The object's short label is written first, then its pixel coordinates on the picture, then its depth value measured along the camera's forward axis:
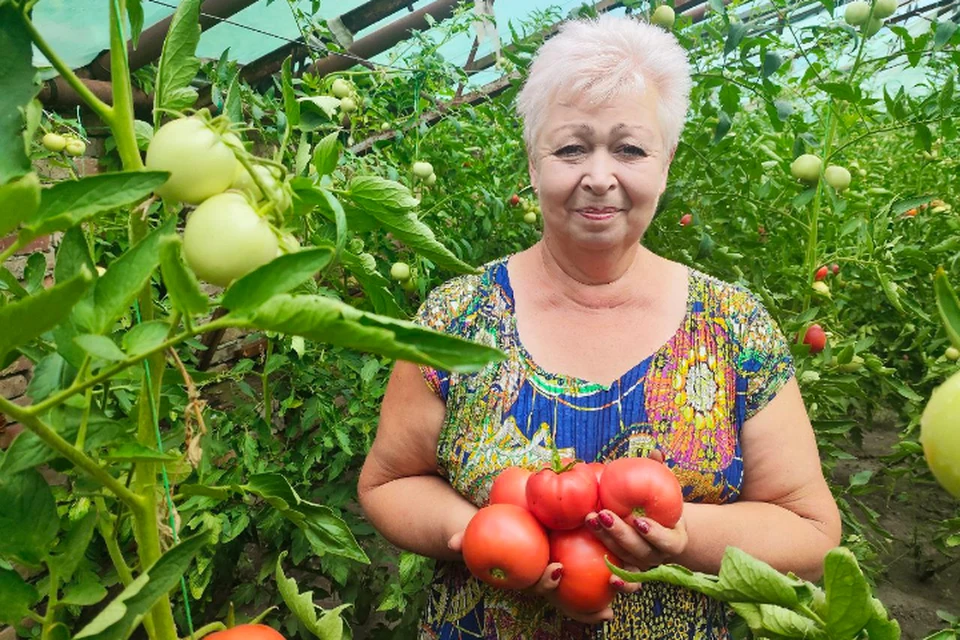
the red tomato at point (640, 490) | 0.89
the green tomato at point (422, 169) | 2.03
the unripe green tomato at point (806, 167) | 1.58
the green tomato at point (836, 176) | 1.73
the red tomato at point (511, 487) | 0.96
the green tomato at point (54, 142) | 1.66
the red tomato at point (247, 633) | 0.46
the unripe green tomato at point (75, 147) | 1.71
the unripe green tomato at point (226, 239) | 0.38
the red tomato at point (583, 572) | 0.88
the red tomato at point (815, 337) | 1.72
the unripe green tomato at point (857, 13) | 1.54
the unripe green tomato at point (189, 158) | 0.39
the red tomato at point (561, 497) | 0.88
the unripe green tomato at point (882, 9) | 1.47
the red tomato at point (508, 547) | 0.88
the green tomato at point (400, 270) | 1.91
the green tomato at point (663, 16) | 1.72
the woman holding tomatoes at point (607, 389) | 1.12
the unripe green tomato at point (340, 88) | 1.94
